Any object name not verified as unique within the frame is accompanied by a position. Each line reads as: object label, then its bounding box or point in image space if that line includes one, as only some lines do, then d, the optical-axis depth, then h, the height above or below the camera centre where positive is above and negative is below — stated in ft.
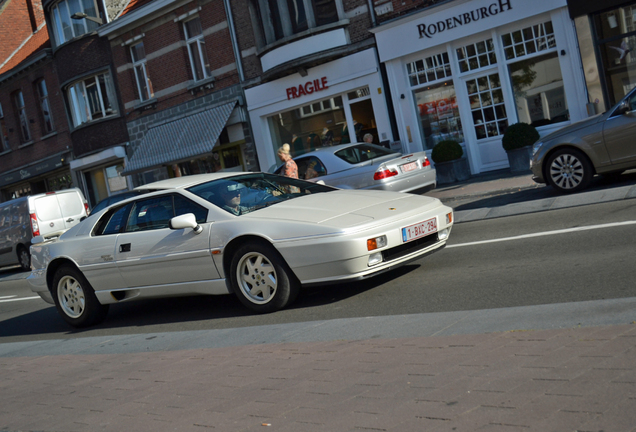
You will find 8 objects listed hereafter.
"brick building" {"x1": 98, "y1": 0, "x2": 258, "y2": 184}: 73.00 +12.85
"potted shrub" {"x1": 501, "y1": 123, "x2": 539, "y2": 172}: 48.85 -0.61
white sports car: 21.17 -1.67
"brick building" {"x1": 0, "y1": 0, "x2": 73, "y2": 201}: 97.40 +18.09
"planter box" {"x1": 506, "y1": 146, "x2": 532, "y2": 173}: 48.96 -1.64
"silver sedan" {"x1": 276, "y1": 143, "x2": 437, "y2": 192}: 40.60 -0.09
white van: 60.34 +1.16
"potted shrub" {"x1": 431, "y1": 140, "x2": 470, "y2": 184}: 53.11 -0.97
